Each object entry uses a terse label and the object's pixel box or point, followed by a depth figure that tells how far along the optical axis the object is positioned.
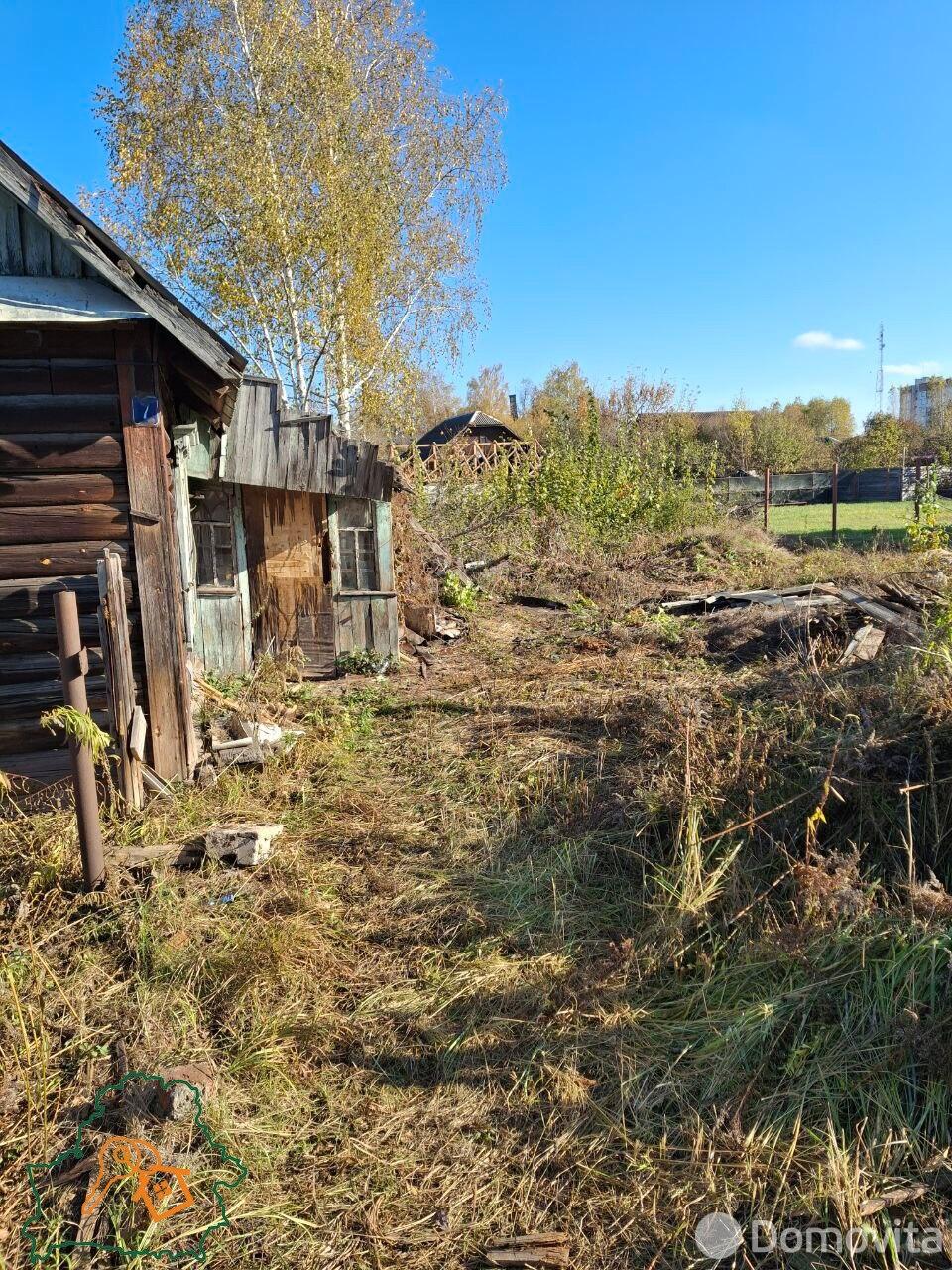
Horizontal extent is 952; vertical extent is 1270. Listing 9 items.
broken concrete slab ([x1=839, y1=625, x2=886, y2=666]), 7.36
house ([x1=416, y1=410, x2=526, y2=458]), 38.50
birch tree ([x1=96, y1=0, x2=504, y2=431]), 17.69
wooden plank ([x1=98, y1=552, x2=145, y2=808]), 4.89
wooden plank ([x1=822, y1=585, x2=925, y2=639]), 7.90
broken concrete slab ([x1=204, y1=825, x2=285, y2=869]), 4.66
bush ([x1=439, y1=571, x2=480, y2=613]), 12.91
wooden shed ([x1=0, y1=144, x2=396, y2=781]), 5.03
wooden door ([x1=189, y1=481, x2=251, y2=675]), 8.85
